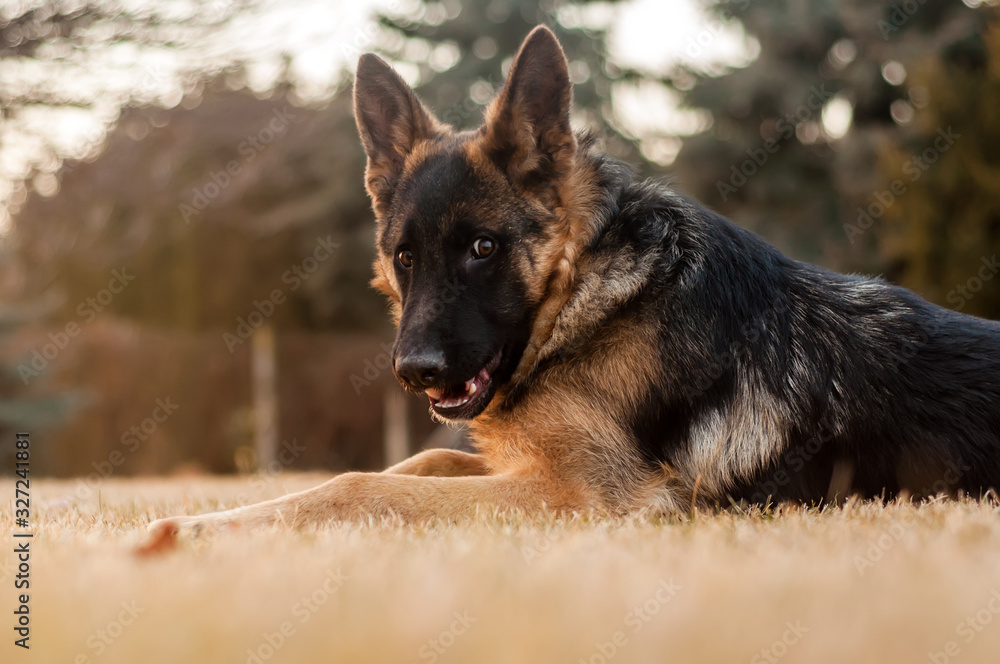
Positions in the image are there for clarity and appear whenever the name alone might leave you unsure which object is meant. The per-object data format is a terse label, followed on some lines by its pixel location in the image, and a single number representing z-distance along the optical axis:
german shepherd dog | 3.42
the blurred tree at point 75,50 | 9.15
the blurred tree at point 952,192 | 10.80
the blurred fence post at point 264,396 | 15.83
